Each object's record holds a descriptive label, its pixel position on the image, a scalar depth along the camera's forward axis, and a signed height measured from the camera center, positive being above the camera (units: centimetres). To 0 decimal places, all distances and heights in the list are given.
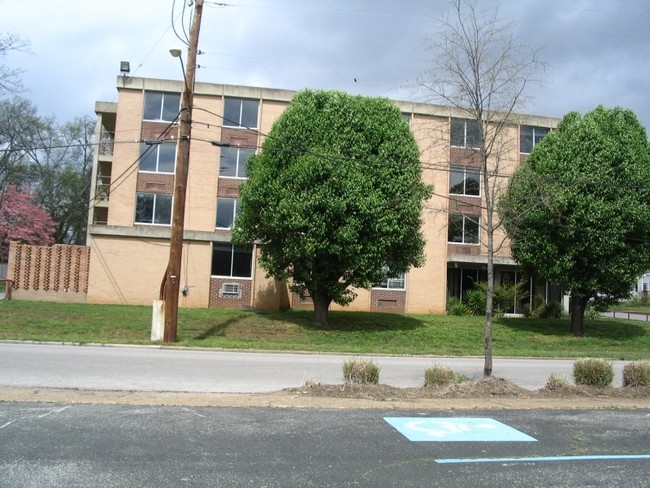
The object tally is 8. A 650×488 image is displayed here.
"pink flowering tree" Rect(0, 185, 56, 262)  4650 +472
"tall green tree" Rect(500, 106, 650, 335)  2164 +343
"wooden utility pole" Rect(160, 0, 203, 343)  1681 +264
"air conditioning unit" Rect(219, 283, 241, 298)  2853 -23
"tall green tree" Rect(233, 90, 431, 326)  1973 +333
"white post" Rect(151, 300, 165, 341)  1709 -114
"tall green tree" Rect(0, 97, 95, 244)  4816 +909
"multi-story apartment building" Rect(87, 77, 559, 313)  2783 +374
